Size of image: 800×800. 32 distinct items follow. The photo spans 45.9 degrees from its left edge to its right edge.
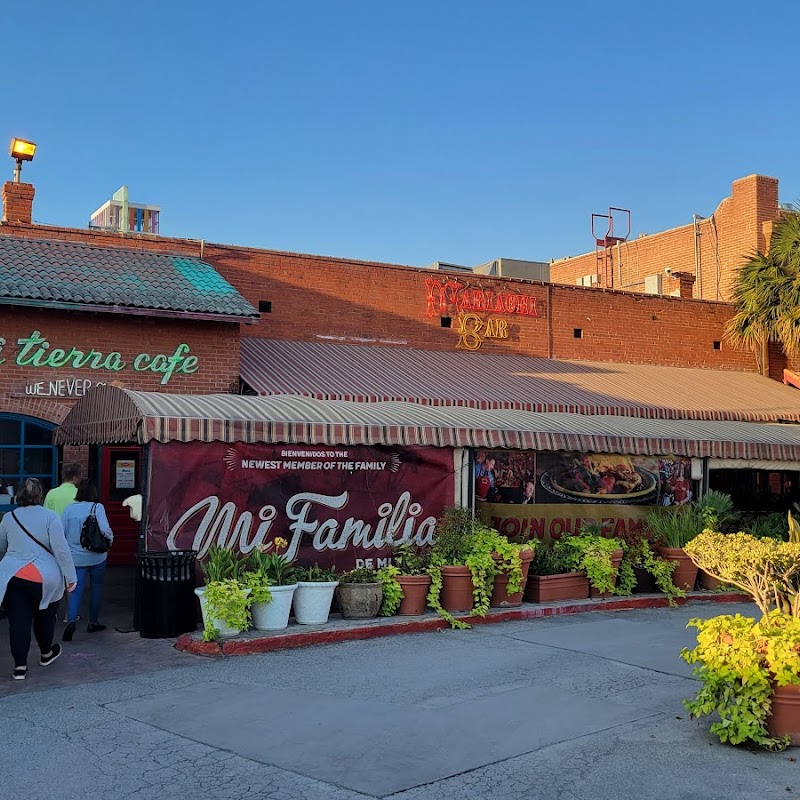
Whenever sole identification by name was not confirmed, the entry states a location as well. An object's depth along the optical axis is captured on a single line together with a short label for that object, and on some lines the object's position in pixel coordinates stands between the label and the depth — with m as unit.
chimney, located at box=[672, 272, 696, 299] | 28.23
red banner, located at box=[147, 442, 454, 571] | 11.34
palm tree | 23.05
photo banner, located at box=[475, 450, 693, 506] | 14.63
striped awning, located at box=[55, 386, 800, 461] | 11.48
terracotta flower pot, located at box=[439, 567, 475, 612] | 12.01
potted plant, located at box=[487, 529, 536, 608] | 12.39
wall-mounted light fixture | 19.19
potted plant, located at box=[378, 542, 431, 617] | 11.61
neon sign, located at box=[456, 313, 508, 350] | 21.88
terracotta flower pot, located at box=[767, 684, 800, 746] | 6.42
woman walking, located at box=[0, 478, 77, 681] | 8.63
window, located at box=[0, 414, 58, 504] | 15.66
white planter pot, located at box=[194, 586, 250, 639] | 10.07
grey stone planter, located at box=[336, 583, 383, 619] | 11.36
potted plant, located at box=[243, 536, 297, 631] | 10.47
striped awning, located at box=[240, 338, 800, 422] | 17.59
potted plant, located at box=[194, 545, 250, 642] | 10.01
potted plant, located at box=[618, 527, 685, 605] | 13.93
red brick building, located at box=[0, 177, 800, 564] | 15.79
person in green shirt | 11.58
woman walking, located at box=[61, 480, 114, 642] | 11.11
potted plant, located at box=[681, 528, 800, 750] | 6.36
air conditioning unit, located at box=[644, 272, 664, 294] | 30.53
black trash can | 10.50
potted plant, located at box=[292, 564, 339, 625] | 10.99
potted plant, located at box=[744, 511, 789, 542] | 15.70
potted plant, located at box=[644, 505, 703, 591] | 14.33
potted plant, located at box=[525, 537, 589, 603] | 13.01
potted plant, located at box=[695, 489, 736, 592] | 14.78
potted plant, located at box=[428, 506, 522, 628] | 11.98
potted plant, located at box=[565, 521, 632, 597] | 13.41
